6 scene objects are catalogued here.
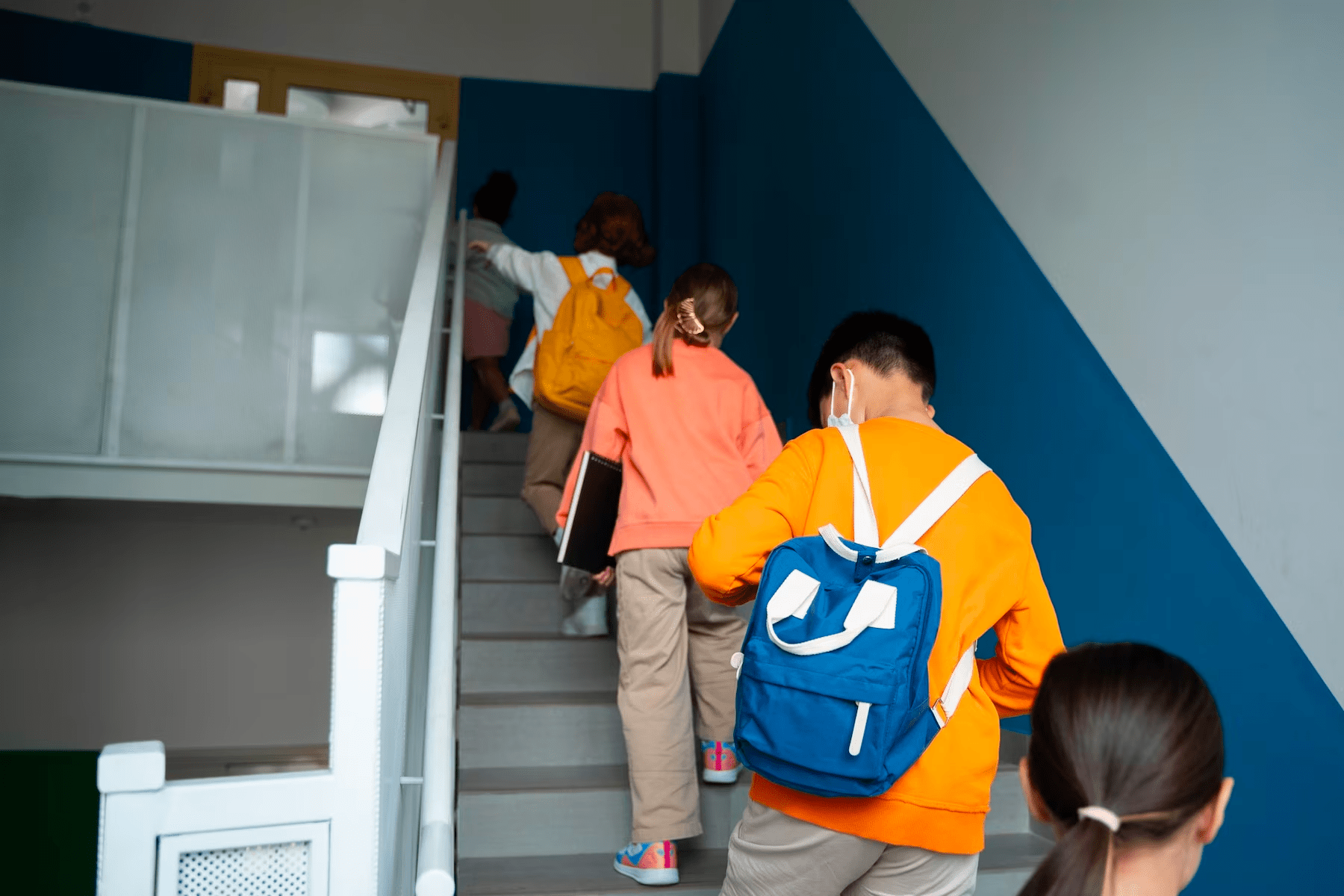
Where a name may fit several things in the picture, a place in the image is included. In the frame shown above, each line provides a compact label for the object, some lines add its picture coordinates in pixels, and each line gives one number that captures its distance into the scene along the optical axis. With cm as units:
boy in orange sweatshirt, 118
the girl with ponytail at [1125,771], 74
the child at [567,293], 297
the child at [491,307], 449
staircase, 214
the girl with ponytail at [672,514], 204
